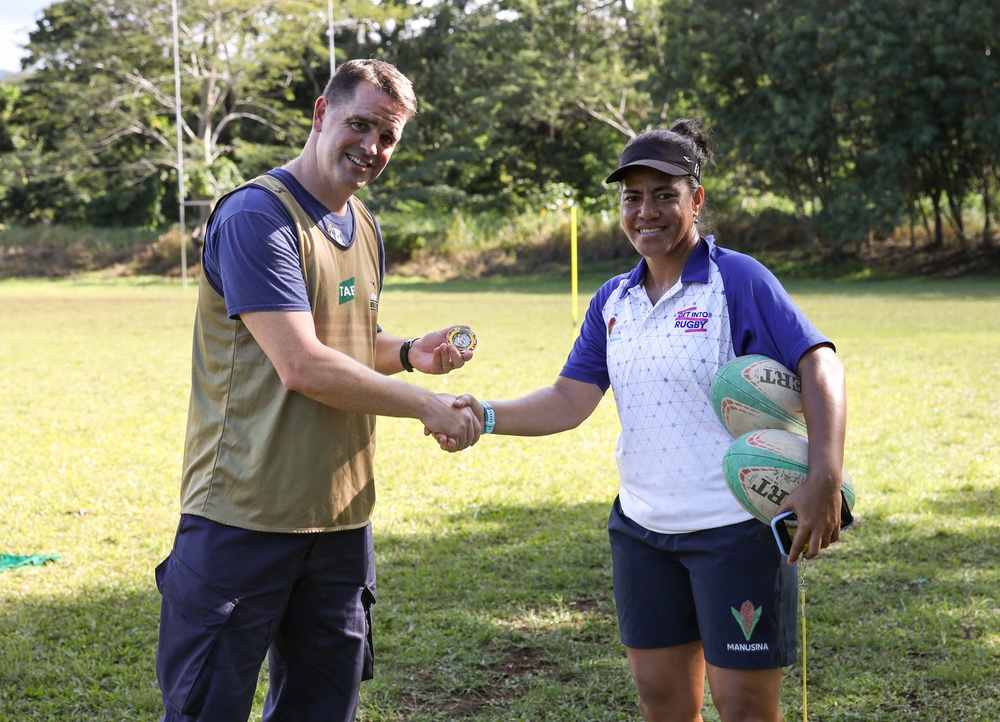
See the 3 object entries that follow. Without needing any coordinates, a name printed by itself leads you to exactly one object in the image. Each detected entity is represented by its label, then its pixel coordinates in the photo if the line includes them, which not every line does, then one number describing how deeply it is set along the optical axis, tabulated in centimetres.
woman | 286
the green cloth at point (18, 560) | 619
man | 285
